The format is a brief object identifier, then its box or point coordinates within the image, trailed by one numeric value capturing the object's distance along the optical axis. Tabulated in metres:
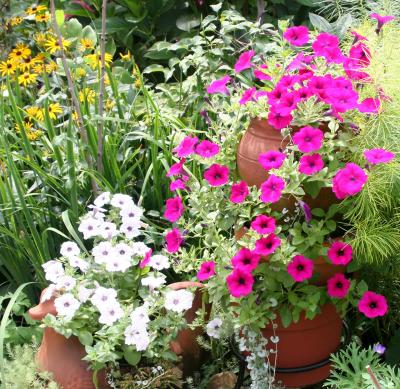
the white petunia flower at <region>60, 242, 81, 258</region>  2.27
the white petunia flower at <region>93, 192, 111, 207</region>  2.35
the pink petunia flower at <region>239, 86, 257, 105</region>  2.05
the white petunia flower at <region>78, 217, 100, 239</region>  2.28
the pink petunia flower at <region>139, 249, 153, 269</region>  2.25
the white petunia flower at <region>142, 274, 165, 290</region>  2.21
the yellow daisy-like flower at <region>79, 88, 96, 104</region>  2.88
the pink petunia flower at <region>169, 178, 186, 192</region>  2.22
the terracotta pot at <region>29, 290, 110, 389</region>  2.21
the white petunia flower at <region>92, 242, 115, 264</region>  2.20
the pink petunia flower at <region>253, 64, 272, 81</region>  2.11
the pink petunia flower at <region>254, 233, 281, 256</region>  1.93
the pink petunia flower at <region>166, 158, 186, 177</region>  2.18
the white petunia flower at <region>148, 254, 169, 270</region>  2.24
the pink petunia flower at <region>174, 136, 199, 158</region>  2.13
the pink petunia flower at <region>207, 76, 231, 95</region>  2.19
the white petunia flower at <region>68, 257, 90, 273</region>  2.25
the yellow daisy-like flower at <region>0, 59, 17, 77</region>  3.15
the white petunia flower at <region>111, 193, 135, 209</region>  2.32
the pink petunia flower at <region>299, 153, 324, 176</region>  1.91
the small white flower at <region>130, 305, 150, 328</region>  2.09
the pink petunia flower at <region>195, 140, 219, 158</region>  2.10
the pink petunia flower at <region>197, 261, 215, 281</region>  2.07
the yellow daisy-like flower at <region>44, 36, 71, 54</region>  3.15
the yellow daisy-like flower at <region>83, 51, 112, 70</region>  3.12
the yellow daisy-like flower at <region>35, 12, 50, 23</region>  3.21
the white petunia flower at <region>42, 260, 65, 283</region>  2.21
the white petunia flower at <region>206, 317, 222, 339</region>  2.23
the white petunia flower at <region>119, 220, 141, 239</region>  2.30
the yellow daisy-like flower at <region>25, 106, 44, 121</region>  3.02
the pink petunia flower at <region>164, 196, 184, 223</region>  2.20
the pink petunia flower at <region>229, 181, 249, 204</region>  2.00
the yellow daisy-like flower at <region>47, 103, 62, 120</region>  2.95
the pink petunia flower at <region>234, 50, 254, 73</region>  2.15
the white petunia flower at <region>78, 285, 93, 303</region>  2.17
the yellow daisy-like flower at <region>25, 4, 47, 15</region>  3.25
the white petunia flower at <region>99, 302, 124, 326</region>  2.08
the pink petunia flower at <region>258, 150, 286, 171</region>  1.92
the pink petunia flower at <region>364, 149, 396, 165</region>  1.86
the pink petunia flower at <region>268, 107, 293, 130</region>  1.94
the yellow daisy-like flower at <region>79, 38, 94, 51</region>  3.14
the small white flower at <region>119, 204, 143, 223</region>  2.31
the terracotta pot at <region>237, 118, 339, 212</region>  2.04
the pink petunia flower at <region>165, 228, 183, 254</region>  2.18
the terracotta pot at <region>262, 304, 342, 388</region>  2.17
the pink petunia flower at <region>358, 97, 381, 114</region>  1.93
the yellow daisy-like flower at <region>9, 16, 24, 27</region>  3.44
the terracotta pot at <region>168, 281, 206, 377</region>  2.36
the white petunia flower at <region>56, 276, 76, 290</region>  2.19
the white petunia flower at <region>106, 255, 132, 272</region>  2.19
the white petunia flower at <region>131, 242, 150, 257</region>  2.27
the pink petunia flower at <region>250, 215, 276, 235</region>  1.93
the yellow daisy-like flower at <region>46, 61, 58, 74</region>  3.00
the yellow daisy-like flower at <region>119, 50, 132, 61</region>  3.20
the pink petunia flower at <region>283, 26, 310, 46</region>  2.09
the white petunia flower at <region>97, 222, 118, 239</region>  2.28
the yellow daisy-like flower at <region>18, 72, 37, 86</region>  3.15
